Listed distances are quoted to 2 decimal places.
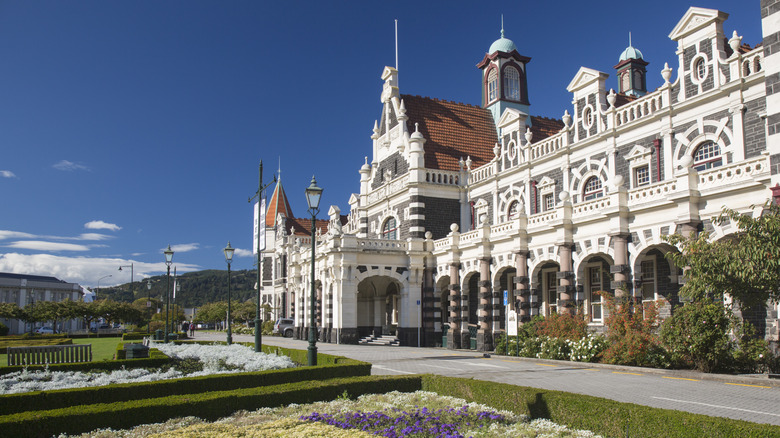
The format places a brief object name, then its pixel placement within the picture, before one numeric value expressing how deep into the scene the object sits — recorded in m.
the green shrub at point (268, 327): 61.10
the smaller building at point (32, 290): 92.19
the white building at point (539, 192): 21.47
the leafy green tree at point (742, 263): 13.83
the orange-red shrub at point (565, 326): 23.28
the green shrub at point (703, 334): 16.92
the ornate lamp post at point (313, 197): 17.33
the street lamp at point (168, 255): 36.75
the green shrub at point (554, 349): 23.11
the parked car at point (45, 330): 79.00
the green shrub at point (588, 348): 21.39
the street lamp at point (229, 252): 28.88
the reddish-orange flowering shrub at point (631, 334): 19.33
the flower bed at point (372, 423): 9.08
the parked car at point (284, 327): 56.18
